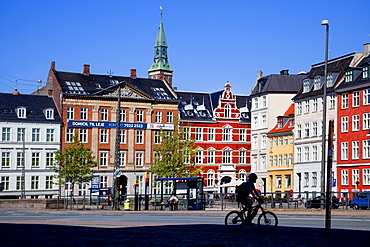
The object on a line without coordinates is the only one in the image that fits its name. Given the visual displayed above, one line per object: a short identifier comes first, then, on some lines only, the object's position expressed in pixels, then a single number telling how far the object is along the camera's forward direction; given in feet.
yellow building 294.46
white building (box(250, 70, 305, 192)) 317.22
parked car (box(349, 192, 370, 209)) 146.20
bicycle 70.18
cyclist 71.87
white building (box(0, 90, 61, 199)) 301.84
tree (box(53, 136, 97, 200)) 275.18
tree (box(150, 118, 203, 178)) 287.07
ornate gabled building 350.23
